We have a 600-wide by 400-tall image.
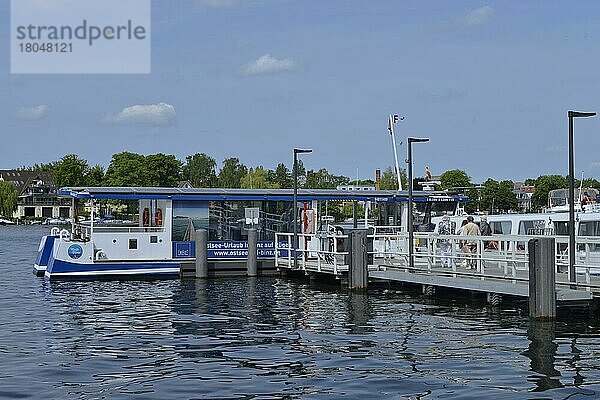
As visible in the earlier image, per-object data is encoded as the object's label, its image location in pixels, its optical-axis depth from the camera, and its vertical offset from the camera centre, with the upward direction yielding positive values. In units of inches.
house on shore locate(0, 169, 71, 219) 6525.6 +171.9
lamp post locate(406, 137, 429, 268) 1097.4 +41.7
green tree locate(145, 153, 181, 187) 4798.2 +287.1
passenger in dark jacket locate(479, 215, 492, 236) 1195.9 -6.1
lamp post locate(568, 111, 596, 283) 851.4 +20.1
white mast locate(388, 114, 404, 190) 1592.0 +153.5
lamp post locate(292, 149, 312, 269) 1262.3 +32.7
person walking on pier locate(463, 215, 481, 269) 1143.6 -8.1
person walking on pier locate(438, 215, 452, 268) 1176.2 -23.8
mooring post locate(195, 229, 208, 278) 1333.7 -34.7
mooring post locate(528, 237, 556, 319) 813.2 -45.1
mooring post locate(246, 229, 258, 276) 1355.8 -37.2
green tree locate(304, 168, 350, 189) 3934.5 +195.0
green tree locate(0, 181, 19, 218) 6284.5 +185.8
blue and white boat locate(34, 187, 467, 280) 1332.4 -4.6
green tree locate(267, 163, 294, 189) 4446.4 +237.4
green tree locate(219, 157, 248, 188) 5011.1 +283.4
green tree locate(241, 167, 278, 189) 4264.3 +209.8
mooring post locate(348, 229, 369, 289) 1128.2 -41.6
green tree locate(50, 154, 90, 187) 5767.7 +334.5
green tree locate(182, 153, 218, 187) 5147.6 +312.3
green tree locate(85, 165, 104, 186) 5502.0 +295.2
